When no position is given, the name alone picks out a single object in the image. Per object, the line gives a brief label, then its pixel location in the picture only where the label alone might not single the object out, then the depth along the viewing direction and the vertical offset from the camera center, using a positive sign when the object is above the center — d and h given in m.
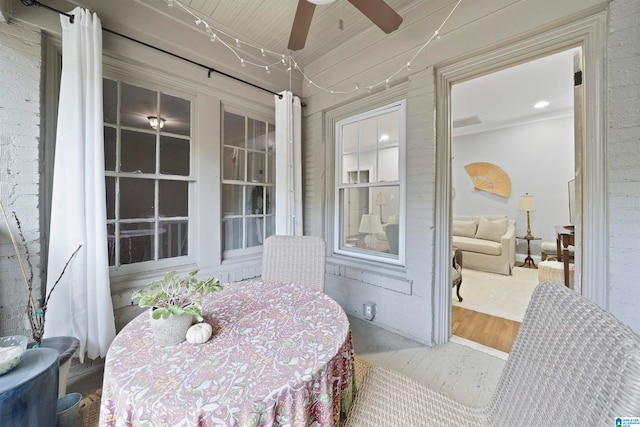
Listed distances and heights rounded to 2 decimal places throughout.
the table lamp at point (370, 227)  2.63 -0.18
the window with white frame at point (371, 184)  2.43 +0.28
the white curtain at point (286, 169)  2.76 +0.48
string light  1.98 +1.51
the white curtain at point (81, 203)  1.60 +0.06
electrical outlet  2.47 -1.00
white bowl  1.00 -0.60
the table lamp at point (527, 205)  4.64 +0.09
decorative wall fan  5.09 +0.67
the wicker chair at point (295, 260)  1.92 -0.39
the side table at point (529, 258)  4.68 -0.91
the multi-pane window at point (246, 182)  2.64 +0.33
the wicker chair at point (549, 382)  0.50 -0.43
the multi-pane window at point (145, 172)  1.99 +0.35
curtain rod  1.56 +1.35
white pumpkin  0.92 -0.46
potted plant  0.90 -0.36
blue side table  0.95 -0.73
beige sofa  4.20 -0.58
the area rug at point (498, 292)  2.82 -1.12
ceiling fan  1.33 +1.12
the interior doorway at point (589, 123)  1.46 +0.52
